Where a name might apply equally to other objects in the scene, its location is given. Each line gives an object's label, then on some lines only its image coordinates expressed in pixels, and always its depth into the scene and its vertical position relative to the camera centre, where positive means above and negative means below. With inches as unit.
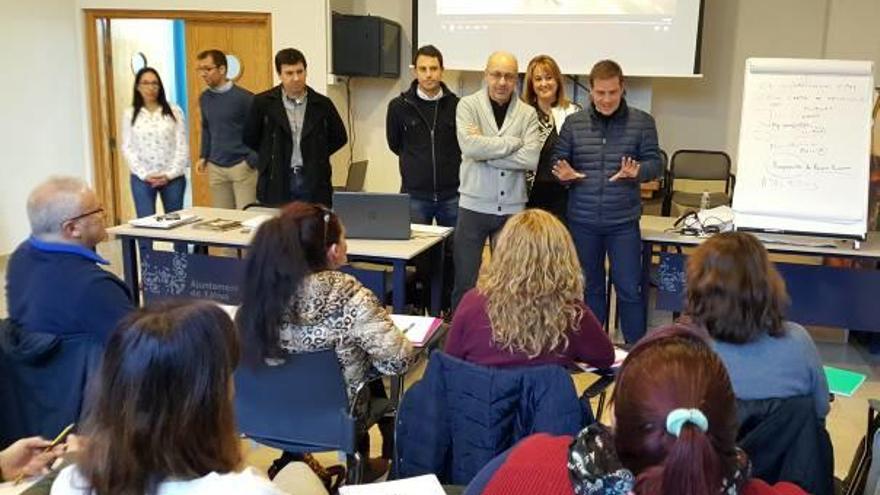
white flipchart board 153.4 -6.9
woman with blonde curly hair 85.0 -21.1
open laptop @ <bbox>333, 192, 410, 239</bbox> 146.9 -19.6
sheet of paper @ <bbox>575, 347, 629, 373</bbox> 92.6 -29.9
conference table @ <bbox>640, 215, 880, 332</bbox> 153.5 -32.3
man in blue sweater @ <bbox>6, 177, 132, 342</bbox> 82.4 -17.9
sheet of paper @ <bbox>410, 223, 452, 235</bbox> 156.9 -23.9
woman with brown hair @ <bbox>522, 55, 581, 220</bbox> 163.3 -2.2
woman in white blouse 205.3 -11.0
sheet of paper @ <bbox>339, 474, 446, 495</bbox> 63.7 -29.8
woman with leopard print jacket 86.9 -21.6
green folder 87.7 -29.4
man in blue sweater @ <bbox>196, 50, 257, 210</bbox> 208.1 -8.2
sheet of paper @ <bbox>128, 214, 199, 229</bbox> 160.2 -23.9
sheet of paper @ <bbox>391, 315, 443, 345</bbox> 104.5 -29.1
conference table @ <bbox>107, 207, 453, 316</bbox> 140.8 -25.7
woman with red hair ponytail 40.5 -17.0
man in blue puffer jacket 149.6 -11.9
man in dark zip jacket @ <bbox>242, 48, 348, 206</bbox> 183.0 -7.8
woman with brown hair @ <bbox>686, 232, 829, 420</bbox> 74.7 -20.1
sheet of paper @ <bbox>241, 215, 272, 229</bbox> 162.2 -24.1
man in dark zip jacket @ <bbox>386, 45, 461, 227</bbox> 169.9 -7.9
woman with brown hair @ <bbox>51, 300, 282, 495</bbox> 45.9 -17.7
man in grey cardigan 153.2 -10.1
